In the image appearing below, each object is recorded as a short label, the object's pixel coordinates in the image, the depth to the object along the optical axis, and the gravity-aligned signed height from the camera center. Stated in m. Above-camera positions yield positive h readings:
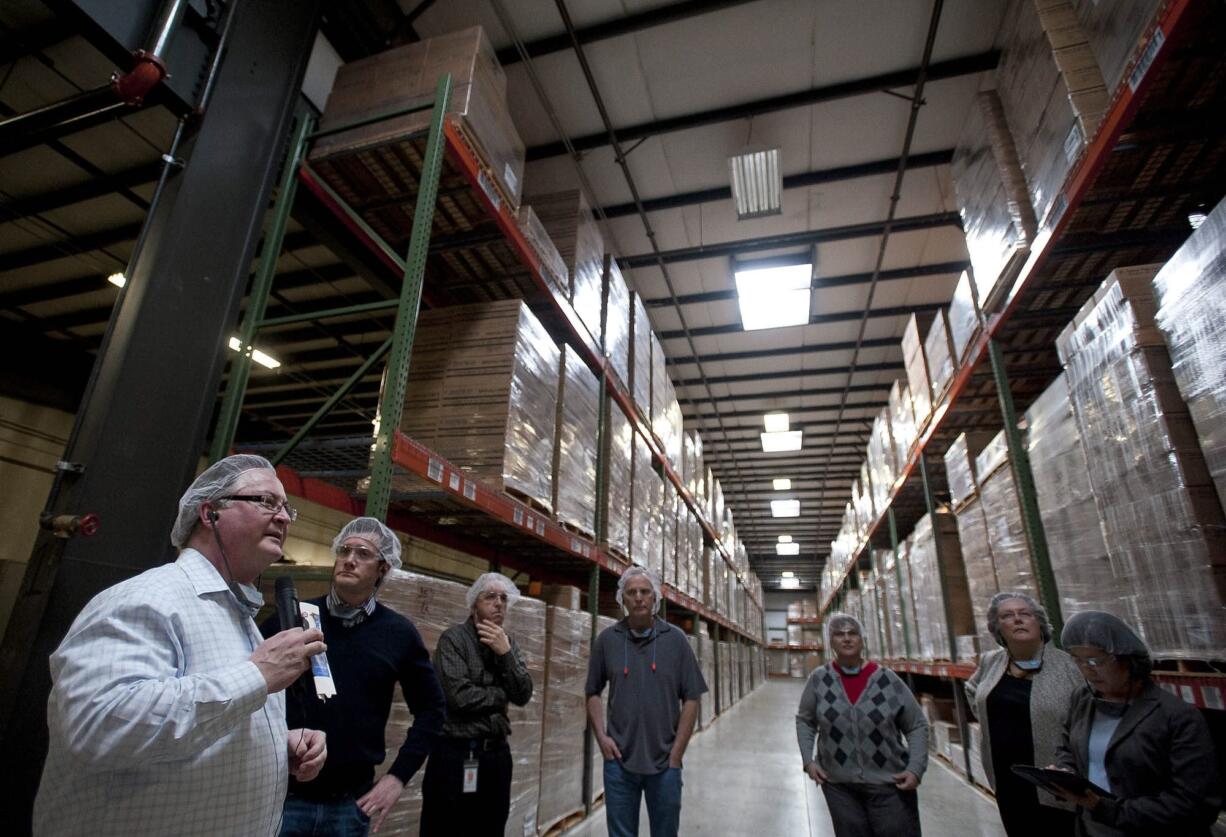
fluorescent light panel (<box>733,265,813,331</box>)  7.73 +4.40
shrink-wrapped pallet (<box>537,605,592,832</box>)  4.12 -0.55
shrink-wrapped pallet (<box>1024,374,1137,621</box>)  3.30 +0.78
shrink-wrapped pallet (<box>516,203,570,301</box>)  4.37 +2.82
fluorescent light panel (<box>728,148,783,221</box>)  5.75 +4.29
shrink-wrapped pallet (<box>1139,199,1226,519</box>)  2.38 +1.27
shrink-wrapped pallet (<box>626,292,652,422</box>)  7.12 +3.28
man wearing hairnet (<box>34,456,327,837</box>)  0.95 -0.10
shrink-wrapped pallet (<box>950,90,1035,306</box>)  4.14 +3.18
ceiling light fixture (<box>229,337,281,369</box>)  7.34 +3.18
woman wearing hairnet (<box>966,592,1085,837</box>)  2.64 -0.27
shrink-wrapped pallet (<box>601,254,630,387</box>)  6.20 +3.24
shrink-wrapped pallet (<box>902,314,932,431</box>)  6.88 +3.06
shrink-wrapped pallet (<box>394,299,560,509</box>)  3.78 +1.51
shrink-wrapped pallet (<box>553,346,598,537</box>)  4.67 +1.49
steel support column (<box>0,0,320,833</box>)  2.43 +1.15
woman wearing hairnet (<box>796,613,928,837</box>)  2.79 -0.47
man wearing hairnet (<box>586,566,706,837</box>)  2.95 -0.33
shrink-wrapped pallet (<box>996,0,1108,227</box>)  3.30 +3.14
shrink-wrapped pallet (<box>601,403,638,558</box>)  5.76 +1.51
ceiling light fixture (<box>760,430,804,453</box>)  12.70 +4.06
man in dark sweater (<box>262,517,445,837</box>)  1.84 -0.20
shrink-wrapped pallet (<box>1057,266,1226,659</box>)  2.53 +0.75
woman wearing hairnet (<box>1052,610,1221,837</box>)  1.86 -0.31
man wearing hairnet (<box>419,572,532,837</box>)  2.36 -0.36
